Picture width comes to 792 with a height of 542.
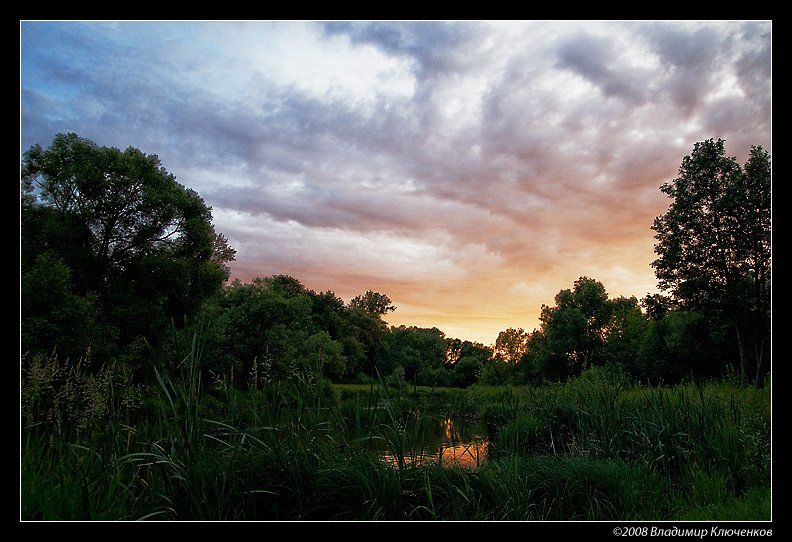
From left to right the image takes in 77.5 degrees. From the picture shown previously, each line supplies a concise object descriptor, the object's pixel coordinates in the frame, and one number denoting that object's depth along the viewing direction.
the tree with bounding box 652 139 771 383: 14.35
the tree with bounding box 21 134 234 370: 11.52
